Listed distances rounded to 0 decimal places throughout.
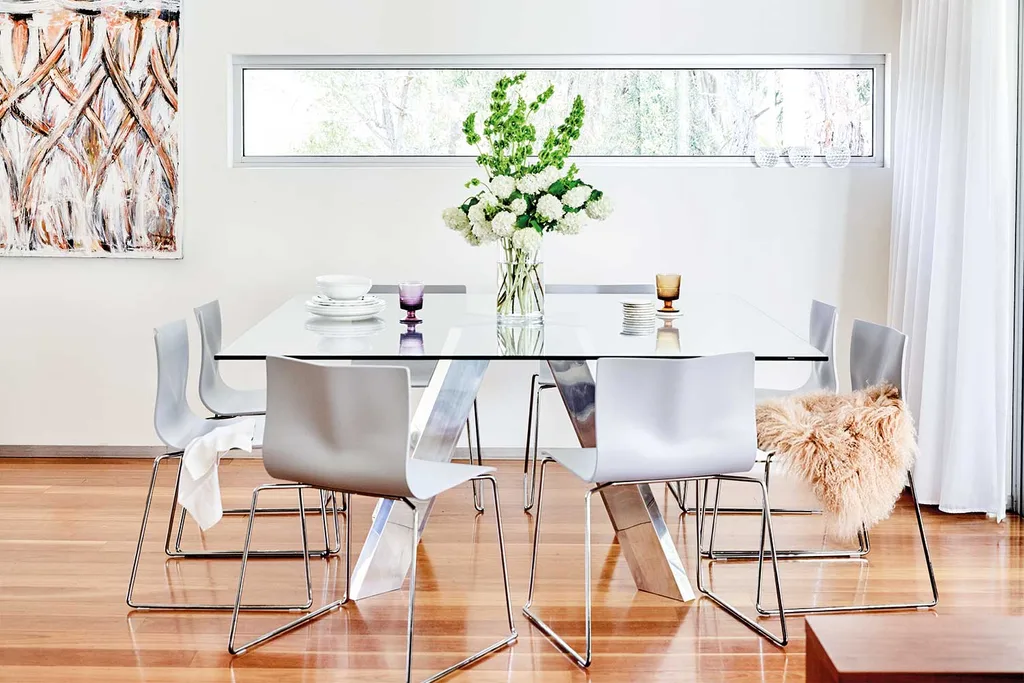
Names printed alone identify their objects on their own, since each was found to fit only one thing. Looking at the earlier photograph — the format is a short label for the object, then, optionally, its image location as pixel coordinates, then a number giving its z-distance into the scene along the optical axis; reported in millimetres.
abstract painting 4570
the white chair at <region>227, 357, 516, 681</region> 2520
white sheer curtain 3803
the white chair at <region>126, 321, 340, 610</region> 3172
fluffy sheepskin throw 2924
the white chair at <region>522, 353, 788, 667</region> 2639
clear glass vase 3361
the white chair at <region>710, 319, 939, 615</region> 3053
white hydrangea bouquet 3207
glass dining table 2824
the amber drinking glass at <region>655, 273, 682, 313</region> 3641
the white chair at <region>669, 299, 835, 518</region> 3779
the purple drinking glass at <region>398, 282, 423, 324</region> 3402
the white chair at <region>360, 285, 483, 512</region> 3959
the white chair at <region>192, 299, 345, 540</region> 3715
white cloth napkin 2979
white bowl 3486
